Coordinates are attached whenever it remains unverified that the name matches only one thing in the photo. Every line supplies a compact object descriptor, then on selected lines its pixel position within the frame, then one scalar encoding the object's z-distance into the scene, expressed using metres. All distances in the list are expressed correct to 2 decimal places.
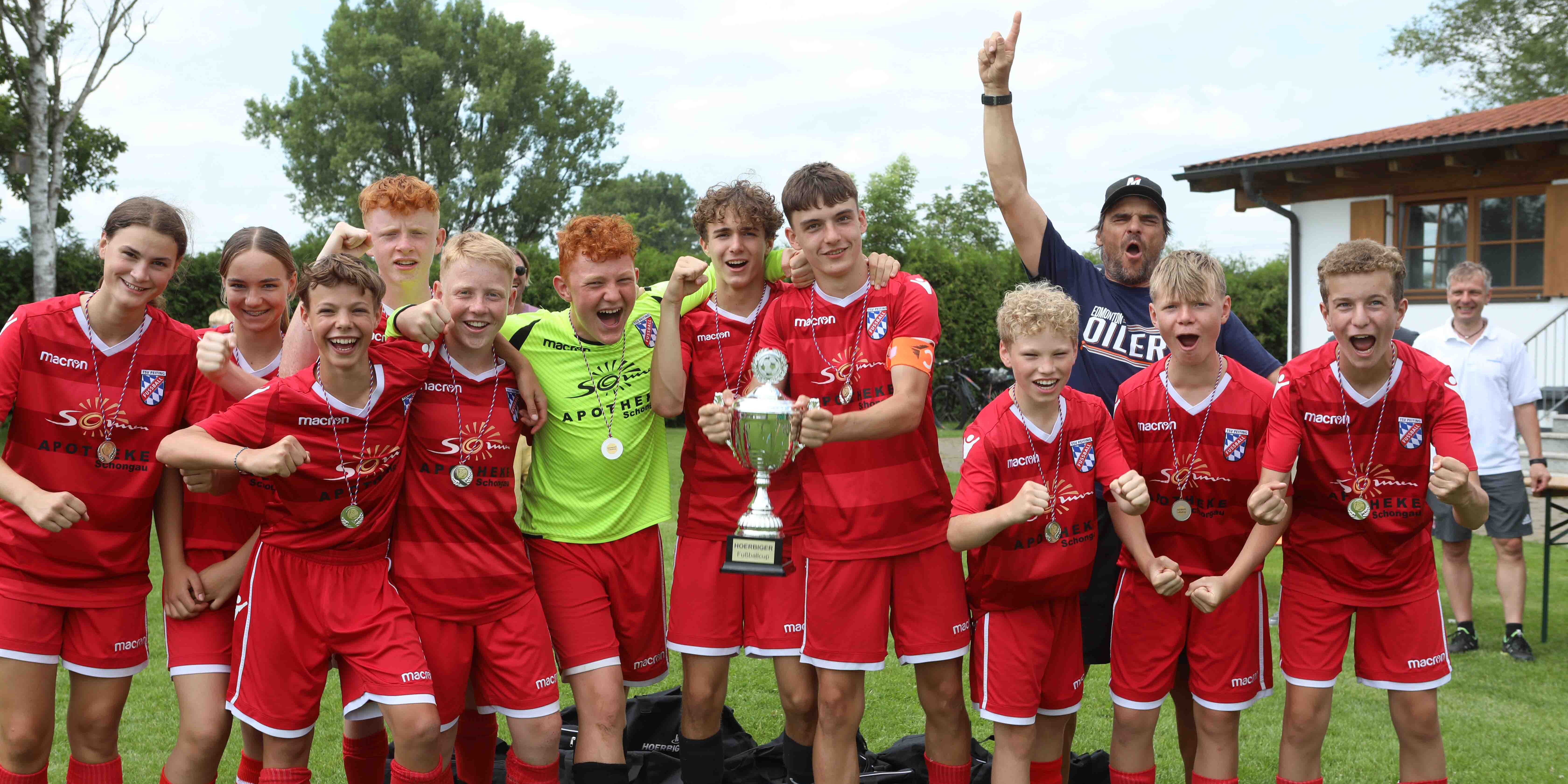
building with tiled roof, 13.96
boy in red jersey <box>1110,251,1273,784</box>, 3.63
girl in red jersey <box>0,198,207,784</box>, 3.53
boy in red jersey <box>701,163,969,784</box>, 3.69
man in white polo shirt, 6.55
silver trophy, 3.40
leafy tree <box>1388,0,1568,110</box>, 29.28
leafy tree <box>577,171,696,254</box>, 50.31
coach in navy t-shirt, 4.18
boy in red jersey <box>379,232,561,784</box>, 3.58
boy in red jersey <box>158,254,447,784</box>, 3.39
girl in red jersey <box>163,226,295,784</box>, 3.52
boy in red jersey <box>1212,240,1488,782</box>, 3.57
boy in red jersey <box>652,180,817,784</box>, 3.85
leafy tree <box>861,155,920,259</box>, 37.75
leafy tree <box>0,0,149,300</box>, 17.84
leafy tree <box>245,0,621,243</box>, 36.09
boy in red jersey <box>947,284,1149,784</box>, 3.56
